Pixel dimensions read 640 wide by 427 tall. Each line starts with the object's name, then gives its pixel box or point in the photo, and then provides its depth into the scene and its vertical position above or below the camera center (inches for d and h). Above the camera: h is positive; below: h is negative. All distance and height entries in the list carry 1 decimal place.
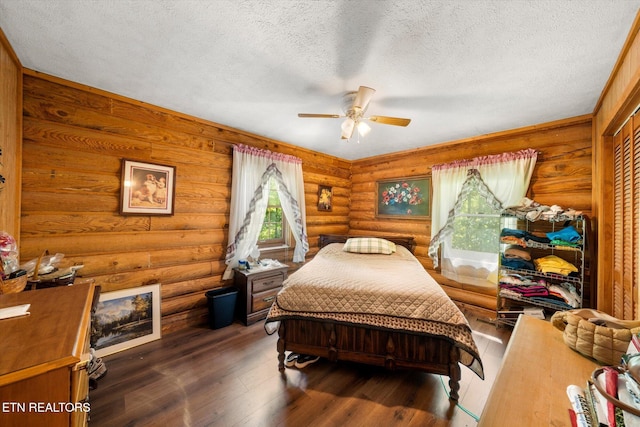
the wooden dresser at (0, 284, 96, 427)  28.0 -20.3
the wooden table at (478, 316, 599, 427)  30.3 -25.3
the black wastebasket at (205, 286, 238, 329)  109.8 -45.2
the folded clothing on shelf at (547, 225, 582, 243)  93.7 -5.4
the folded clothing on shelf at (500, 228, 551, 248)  104.1 -7.4
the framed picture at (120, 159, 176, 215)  93.4 +9.9
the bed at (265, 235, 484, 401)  71.2 -34.9
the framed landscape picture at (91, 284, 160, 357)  88.4 -43.8
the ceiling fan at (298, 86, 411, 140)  75.7 +38.1
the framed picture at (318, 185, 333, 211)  168.6 +14.1
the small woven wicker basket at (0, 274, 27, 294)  48.7 -16.9
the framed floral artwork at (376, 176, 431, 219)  150.3 +14.0
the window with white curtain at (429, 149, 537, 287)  116.8 +6.7
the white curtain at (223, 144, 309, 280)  121.6 +10.1
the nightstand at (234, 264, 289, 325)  115.6 -39.4
